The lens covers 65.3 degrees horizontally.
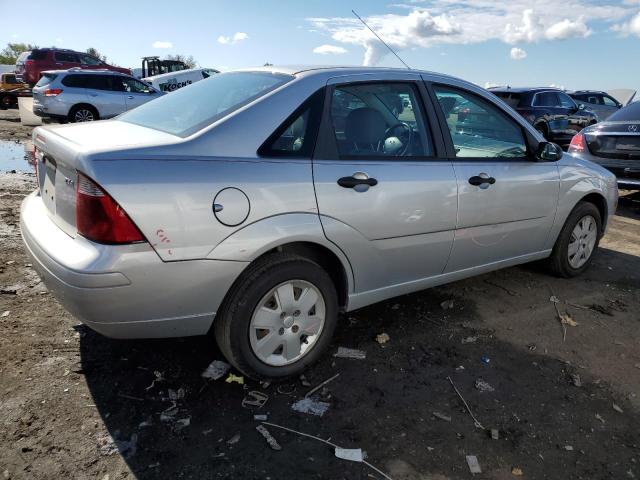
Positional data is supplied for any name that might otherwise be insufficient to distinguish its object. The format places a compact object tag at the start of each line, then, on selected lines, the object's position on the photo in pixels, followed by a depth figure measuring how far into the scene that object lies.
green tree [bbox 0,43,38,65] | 63.47
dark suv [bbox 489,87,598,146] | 12.26
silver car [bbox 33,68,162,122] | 13.30
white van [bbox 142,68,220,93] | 21.28
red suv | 21.42
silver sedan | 2.27
